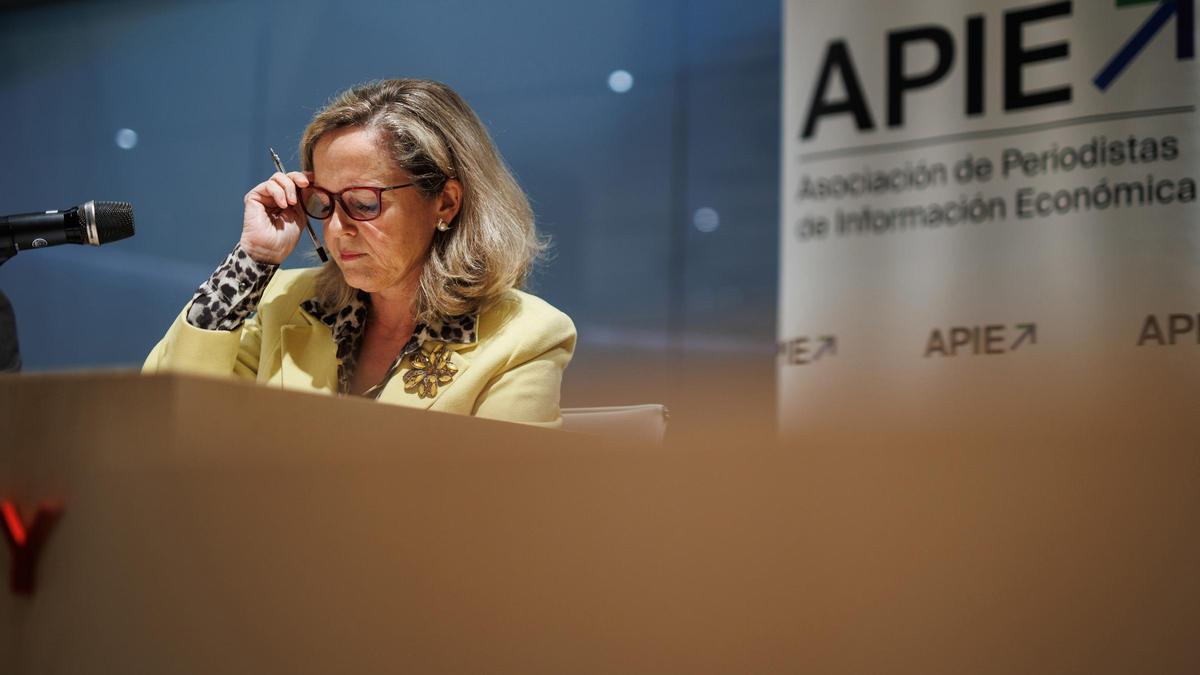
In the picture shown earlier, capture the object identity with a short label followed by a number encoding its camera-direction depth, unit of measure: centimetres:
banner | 833
